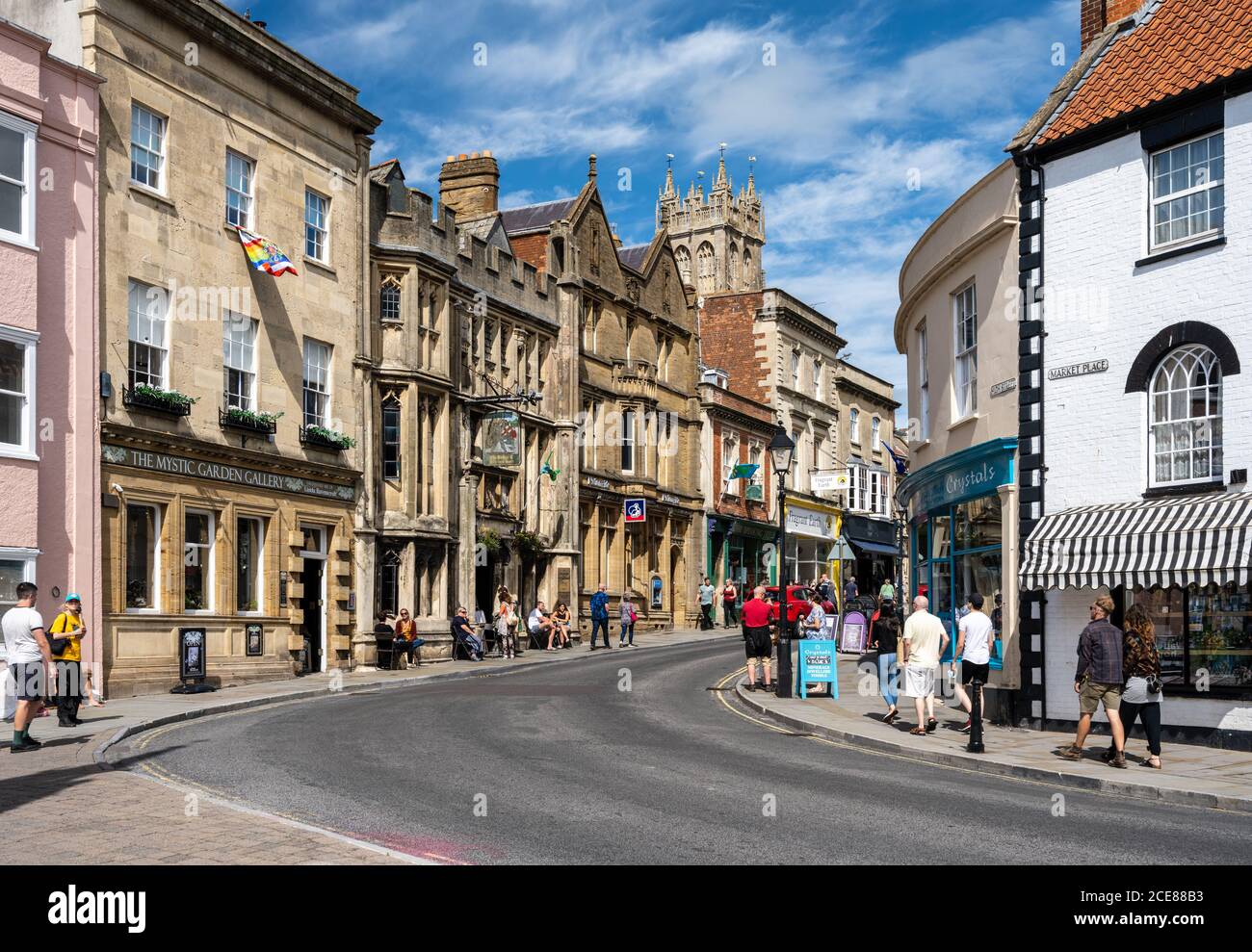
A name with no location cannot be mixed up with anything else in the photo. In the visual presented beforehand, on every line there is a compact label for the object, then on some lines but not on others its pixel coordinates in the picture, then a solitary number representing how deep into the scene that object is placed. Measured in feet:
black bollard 50.49
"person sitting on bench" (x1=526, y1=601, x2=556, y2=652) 124.47
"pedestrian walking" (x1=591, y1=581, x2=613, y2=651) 123.44
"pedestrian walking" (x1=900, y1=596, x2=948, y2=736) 57.82
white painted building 53.52
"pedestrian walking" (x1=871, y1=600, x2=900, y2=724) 67.87
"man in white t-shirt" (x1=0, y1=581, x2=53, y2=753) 48.88
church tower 394.11
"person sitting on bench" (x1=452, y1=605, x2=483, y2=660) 108.78
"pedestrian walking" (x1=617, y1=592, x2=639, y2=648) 127.54
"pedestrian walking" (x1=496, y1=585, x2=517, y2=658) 113.50
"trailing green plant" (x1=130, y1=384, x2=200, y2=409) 76.38
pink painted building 67.97
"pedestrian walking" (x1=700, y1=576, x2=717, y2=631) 159.94
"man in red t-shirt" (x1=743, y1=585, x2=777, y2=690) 76.64
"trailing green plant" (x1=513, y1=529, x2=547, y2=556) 126.62
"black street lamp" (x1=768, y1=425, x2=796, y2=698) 73.31
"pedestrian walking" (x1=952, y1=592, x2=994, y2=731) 55.93
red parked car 84.23
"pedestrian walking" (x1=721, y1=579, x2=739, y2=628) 162.20
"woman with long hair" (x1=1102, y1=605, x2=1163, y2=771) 47.39
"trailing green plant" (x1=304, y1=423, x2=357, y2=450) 93.40
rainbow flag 85.81
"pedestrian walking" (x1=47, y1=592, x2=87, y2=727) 56.65
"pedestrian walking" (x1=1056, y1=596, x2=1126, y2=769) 48.47
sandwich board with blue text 73.87
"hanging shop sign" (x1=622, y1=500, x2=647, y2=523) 146.20
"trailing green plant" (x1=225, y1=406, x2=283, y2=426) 84.69
